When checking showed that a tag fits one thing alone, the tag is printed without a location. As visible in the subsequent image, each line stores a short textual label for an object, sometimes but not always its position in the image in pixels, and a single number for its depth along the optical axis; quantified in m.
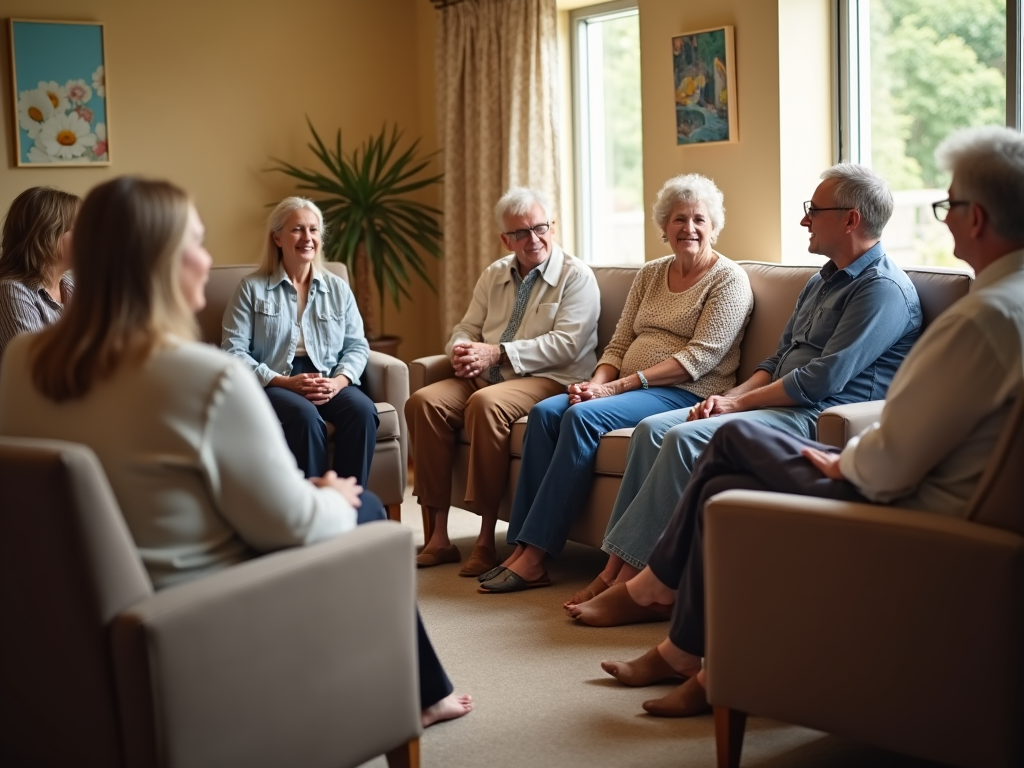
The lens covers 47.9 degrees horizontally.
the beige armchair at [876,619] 1.86
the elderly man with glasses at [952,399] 1.96
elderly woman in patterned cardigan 3.54
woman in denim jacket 3.90
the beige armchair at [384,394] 4.06
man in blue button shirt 3.12
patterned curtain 5.37
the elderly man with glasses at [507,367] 3.86
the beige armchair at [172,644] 1.69
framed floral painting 5.32
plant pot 5.72
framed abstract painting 4.36
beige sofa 3.18
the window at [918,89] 3.88
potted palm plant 5.77
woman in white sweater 1.76
